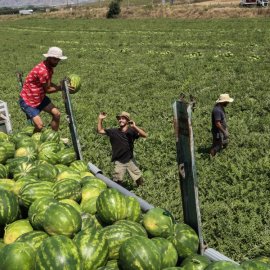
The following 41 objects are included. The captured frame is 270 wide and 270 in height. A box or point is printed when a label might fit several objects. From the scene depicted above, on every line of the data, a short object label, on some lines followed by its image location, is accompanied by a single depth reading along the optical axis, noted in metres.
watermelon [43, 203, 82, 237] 3.81
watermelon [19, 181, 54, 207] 4.52
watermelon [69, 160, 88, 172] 5.91
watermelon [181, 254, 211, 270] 3.46
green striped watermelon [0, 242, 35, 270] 3.31
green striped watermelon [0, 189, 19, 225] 4.20
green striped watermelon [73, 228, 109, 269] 3.41
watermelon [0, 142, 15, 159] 6.19
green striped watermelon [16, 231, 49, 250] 3.63
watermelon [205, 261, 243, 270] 3.26
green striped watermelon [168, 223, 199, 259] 3.79
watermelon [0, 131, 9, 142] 6.98
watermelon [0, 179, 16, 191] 4.95
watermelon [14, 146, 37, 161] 6.11
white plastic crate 8.29
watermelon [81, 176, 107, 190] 5.05
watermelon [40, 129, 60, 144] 6.77
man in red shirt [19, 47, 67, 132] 8.17
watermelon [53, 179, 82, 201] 4.61
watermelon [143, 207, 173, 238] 3.94
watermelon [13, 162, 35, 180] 5.38
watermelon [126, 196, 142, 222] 4.27
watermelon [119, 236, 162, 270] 3.34
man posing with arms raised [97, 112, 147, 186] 7.07
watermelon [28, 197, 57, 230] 4.00
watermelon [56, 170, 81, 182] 5.22
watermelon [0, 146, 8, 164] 6.05
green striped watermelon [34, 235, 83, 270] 3.17
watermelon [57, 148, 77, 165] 6.10
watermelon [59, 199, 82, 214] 4.43
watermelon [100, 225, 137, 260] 3.70
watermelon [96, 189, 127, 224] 4.18
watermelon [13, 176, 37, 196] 4.81
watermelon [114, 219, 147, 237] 3.88
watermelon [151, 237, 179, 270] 3.55
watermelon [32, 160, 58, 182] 5.20
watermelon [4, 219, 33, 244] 3.97
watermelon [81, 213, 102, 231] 4.08
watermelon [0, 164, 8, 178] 5.55
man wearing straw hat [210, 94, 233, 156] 8.19
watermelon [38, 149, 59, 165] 5.96
